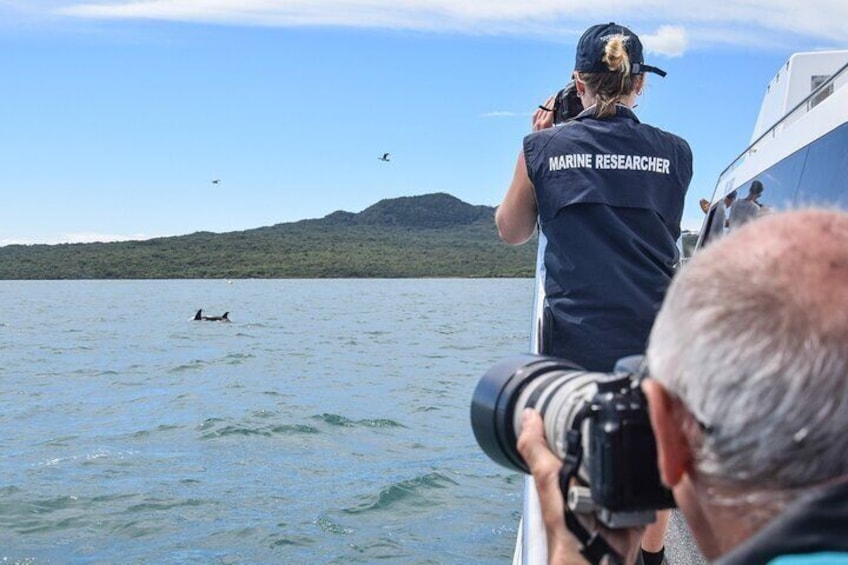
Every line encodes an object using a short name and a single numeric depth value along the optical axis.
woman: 3.09
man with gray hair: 1.08
